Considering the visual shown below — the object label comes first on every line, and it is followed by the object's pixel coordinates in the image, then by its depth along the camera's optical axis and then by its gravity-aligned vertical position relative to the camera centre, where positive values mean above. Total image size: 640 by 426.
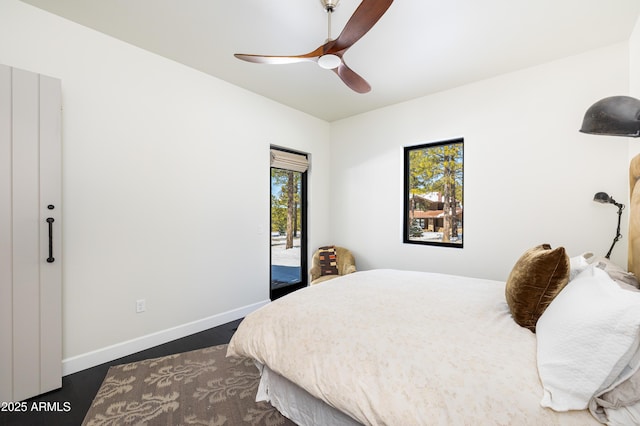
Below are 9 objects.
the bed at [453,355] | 0.87 -0.57
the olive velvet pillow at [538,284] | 1.33 -0.34
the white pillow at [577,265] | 1.56 -0.31
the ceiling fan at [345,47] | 1.46 +1.05
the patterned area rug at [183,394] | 1.63 -1.19
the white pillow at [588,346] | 0.86 -0.44
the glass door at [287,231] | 3.80 -0.27
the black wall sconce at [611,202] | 2.27 +0.08
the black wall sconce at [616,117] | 1.37 +0.47
